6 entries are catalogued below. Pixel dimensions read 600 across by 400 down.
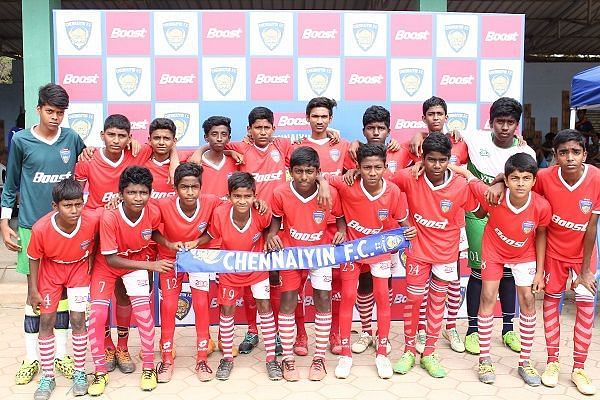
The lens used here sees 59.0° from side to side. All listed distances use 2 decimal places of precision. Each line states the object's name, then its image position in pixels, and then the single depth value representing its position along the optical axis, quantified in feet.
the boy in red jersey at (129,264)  11.60
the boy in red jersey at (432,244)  12.63
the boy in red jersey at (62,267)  11.32
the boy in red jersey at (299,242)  12.45
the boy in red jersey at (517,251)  11.96
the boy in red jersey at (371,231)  12.57
